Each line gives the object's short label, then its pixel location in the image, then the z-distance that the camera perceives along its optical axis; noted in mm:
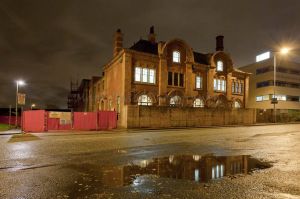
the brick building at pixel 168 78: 23759
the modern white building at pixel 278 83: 45234
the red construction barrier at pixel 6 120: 29146
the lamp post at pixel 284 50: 17574
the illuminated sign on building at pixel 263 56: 49318
